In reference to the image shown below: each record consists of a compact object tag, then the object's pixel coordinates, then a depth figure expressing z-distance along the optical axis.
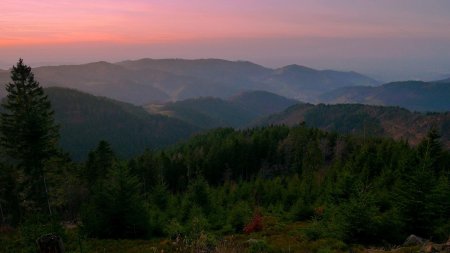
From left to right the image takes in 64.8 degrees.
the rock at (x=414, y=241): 15.75
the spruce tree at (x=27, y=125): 28.77
